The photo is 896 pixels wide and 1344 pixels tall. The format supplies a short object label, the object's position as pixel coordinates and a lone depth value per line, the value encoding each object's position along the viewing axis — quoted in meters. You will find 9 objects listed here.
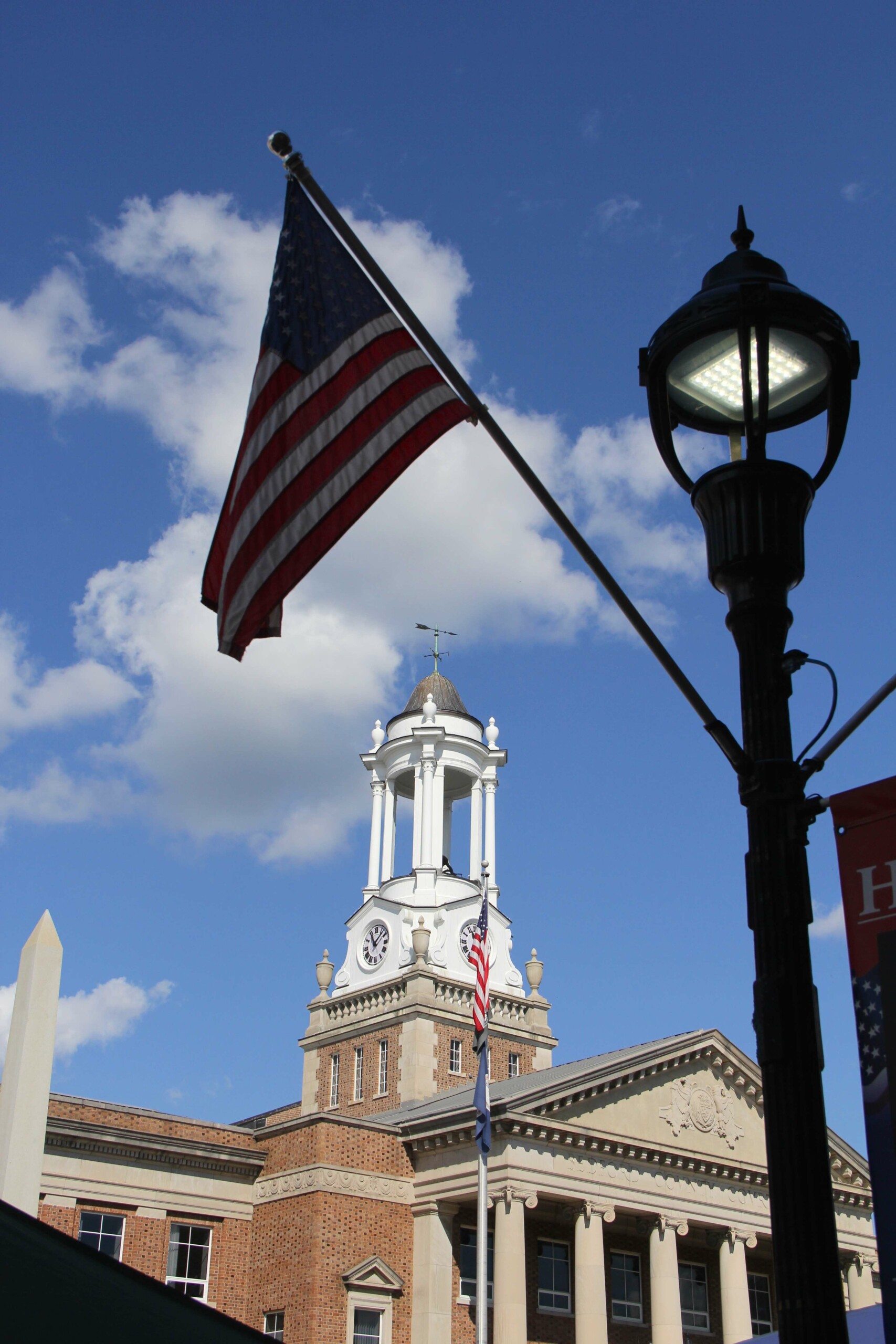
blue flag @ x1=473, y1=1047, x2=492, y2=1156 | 28.11
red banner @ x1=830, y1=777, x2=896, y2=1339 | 4.92
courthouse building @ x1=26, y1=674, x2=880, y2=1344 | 32.94
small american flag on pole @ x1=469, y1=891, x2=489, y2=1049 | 28.83
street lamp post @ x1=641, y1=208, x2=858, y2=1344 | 4.59
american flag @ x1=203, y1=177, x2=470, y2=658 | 7.64
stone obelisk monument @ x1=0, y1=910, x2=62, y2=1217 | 13.83
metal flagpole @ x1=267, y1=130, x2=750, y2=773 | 5.50
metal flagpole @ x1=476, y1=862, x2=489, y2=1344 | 26.44
